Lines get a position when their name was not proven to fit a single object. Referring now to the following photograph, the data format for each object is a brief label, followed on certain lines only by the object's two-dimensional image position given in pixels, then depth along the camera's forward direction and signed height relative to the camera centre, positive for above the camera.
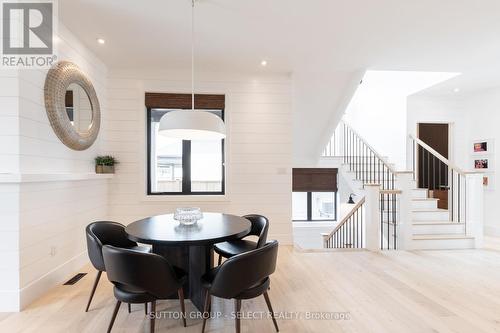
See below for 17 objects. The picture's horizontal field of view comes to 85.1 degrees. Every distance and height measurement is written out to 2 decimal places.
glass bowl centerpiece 2.61 -0.45
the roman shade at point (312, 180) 7.05 -0.27
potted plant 3.96 +0.09
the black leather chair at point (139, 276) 1.80 -0.72
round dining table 2.08 -0.53
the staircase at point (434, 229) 4.43 -1.02
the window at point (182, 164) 4.58 +0.10
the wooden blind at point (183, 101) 4.43 +1.13
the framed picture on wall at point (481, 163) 5.67 +0.13
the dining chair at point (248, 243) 2.67 -0.79
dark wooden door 6.26 +0.15
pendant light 2.29 +0.41
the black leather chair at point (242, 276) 1.83 -0.73
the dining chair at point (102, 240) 2.33 -0.67
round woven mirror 2.92 +0.77
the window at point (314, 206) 7.77 -1.06
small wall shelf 2.34 -0.07
